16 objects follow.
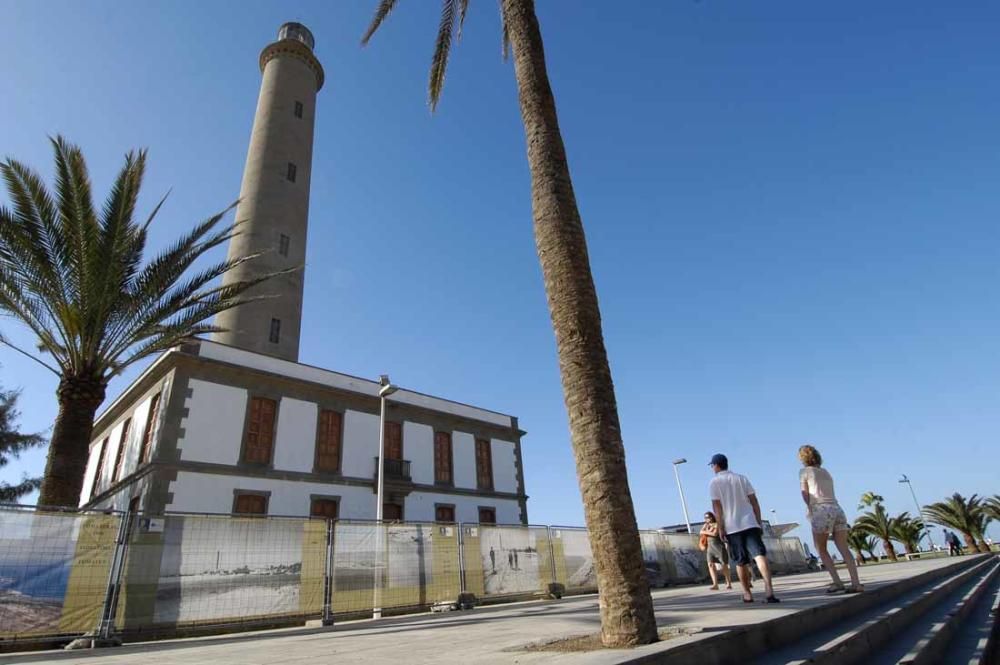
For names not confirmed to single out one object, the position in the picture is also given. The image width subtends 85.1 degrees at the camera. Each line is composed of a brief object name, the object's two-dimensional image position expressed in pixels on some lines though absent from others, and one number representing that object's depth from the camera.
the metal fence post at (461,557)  10.93
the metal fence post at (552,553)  12.73
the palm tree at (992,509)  34.91
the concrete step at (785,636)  2.92
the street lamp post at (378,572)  9.74
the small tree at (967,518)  34.53
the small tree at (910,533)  37.72
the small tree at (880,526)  38.41
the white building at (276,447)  16.34
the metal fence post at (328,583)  9.00
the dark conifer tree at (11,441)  21.58
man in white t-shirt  5.30
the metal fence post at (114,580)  6.89
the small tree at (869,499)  55.02
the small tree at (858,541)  40.97
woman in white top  5.54
